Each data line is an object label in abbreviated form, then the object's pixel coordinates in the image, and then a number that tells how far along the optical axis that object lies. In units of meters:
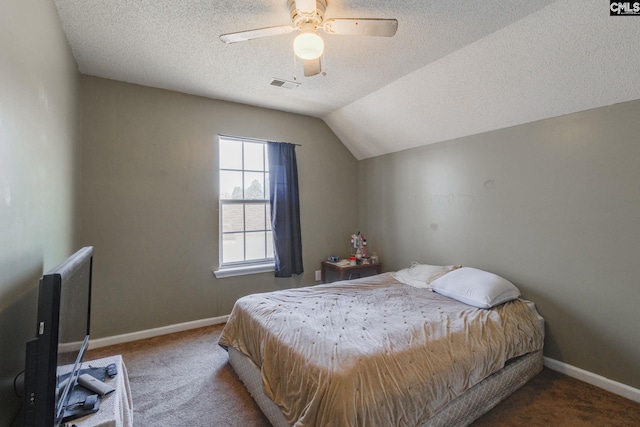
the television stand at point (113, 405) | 1.22
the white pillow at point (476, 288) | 2.35
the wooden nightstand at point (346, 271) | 3.86
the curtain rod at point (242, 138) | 3.52
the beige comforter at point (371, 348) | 1.39
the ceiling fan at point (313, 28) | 1.65
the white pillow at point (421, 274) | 2.98
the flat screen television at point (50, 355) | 0.90
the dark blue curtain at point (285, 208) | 3.75
